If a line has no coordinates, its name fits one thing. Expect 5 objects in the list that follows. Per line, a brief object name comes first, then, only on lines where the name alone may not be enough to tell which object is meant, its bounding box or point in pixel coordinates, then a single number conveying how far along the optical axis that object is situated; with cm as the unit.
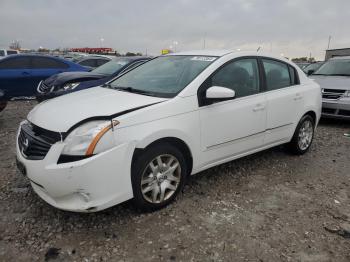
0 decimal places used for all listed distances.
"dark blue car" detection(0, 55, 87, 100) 832
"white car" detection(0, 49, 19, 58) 2083
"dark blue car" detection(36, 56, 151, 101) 598
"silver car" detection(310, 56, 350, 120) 673
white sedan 256
